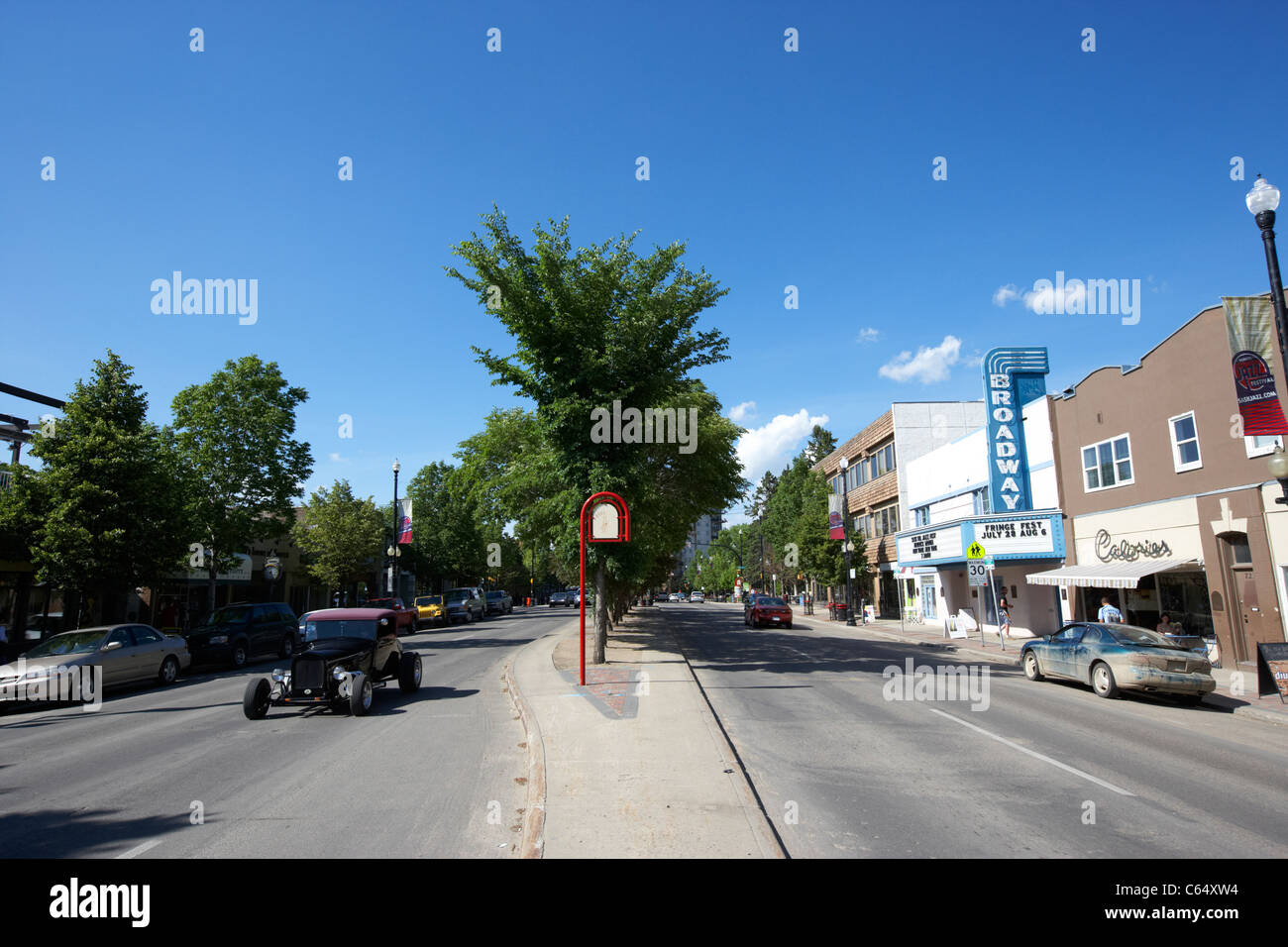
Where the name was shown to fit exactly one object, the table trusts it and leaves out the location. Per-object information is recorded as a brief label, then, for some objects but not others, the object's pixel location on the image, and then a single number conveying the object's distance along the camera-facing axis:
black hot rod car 10.99
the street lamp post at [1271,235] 10.77
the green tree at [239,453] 26.36
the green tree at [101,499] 17.91
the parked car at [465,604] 41.34
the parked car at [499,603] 52.44
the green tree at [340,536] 38.91
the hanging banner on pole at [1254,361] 14.84
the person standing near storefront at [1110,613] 17.71
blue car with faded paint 12.24
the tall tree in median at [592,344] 15.98
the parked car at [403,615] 30.54
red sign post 14.87
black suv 19.03
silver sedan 13.36
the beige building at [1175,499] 16.30
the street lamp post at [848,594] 38.03
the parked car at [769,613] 34.56
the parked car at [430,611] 38.16
